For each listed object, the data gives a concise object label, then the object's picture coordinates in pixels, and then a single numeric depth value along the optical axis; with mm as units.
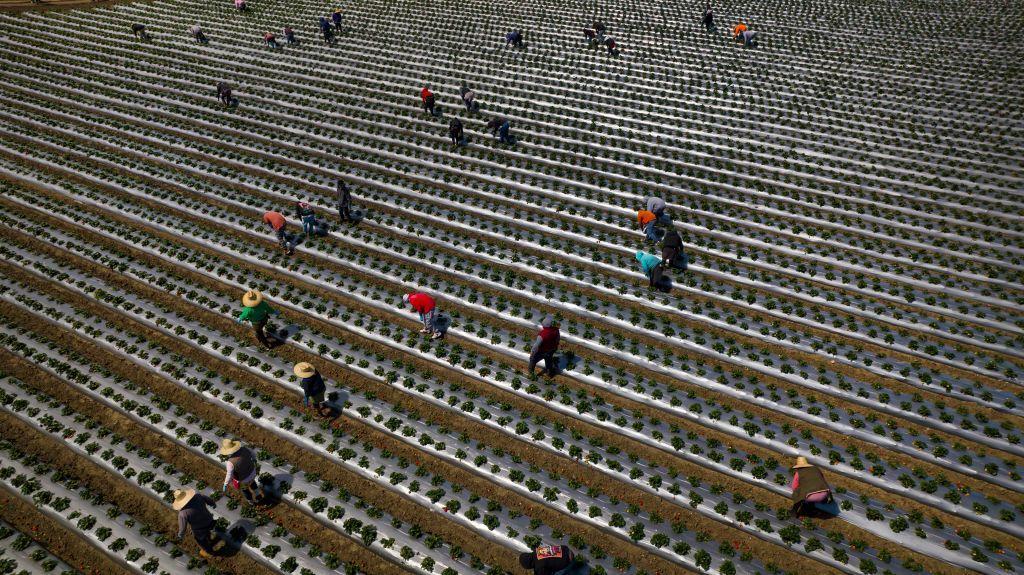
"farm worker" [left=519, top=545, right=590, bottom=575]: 8570
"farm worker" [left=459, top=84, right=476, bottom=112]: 23703
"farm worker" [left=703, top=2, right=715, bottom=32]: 31325
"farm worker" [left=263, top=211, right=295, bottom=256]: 16266
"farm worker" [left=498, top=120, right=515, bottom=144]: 21672
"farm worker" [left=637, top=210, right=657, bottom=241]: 16906
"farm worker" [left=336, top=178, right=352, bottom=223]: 17453
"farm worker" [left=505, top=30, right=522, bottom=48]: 30219
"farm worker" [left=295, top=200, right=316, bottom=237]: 17016
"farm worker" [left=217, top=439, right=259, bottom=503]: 9828
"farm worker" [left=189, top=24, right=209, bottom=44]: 31438
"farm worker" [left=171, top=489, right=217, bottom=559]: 9188
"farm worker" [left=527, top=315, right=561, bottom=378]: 12328
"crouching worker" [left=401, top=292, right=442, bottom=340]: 13438
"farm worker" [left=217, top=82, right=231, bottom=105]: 24384
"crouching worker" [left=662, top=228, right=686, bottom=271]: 15500
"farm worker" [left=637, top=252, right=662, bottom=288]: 15211
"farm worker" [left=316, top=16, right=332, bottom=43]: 31105
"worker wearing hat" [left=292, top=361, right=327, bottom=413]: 11422
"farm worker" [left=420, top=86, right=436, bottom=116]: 23328
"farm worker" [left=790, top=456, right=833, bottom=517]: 9664
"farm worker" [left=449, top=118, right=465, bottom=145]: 21328
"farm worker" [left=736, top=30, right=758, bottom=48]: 29281
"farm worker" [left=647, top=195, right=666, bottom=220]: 17312
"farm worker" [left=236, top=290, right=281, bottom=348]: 12906
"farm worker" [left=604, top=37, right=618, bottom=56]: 28625
